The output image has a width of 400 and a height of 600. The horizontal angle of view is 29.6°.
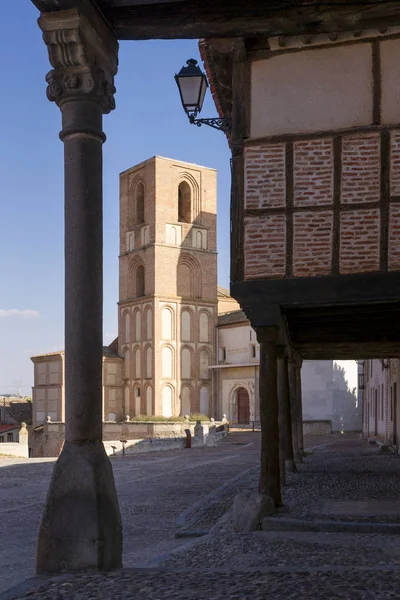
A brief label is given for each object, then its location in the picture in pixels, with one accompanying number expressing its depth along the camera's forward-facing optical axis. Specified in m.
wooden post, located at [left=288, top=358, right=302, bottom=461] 17.21
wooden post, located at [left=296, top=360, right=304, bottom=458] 18.66
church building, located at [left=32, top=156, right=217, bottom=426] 52.59
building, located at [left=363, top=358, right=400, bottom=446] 22.41
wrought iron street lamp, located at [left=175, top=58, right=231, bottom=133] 9.27
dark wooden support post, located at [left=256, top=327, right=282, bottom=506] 8.82
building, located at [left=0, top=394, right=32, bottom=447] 59.09
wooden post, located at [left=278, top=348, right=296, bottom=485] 13.34
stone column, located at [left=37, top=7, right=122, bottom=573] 4.81
